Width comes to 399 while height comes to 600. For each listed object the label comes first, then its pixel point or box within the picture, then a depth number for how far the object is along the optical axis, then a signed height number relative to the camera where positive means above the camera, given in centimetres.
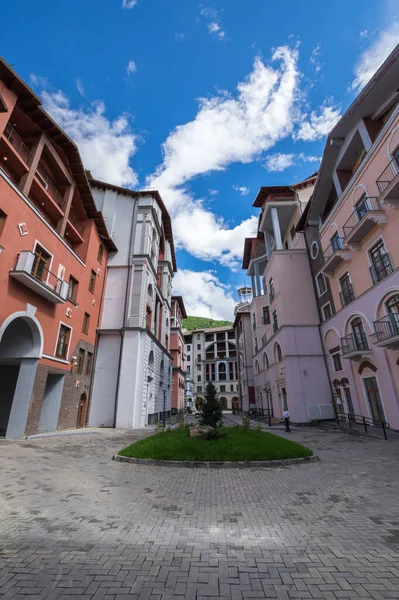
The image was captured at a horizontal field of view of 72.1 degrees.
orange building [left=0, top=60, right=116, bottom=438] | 1382 +775
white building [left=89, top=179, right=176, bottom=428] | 2112 +745
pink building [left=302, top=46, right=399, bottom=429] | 1493 +950
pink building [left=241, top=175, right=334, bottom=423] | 2242 +770
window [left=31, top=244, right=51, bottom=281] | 1565 +814
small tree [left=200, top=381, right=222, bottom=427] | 1405 -13
